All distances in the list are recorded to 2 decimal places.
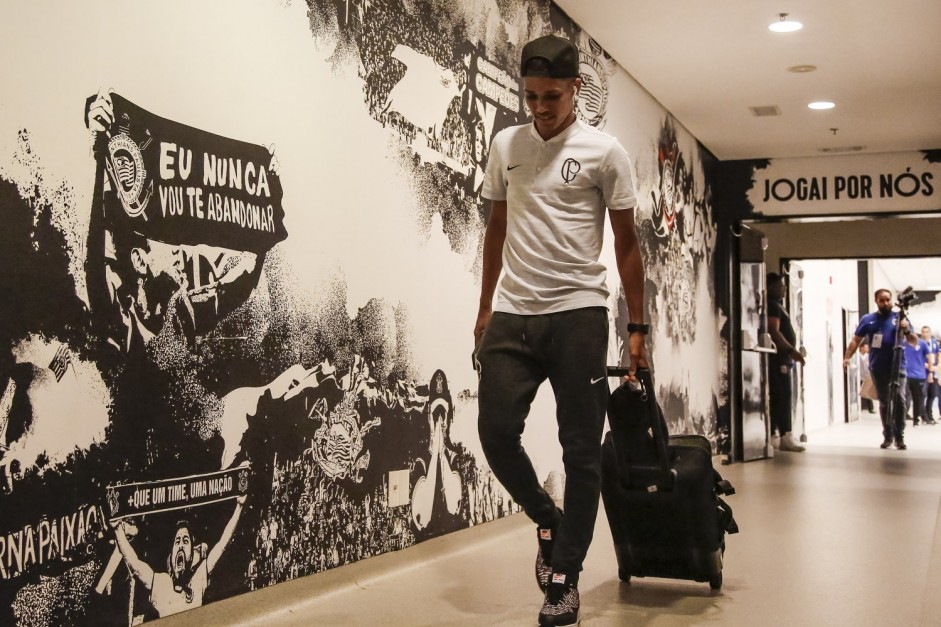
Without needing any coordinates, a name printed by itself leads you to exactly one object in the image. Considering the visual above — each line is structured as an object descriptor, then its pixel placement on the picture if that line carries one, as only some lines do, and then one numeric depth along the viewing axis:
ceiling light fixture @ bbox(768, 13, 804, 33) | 5.29
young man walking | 2.42
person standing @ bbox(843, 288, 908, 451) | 9.62
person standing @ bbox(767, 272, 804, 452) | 9.17
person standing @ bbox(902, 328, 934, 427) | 14.53
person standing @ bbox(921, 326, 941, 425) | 16.97
